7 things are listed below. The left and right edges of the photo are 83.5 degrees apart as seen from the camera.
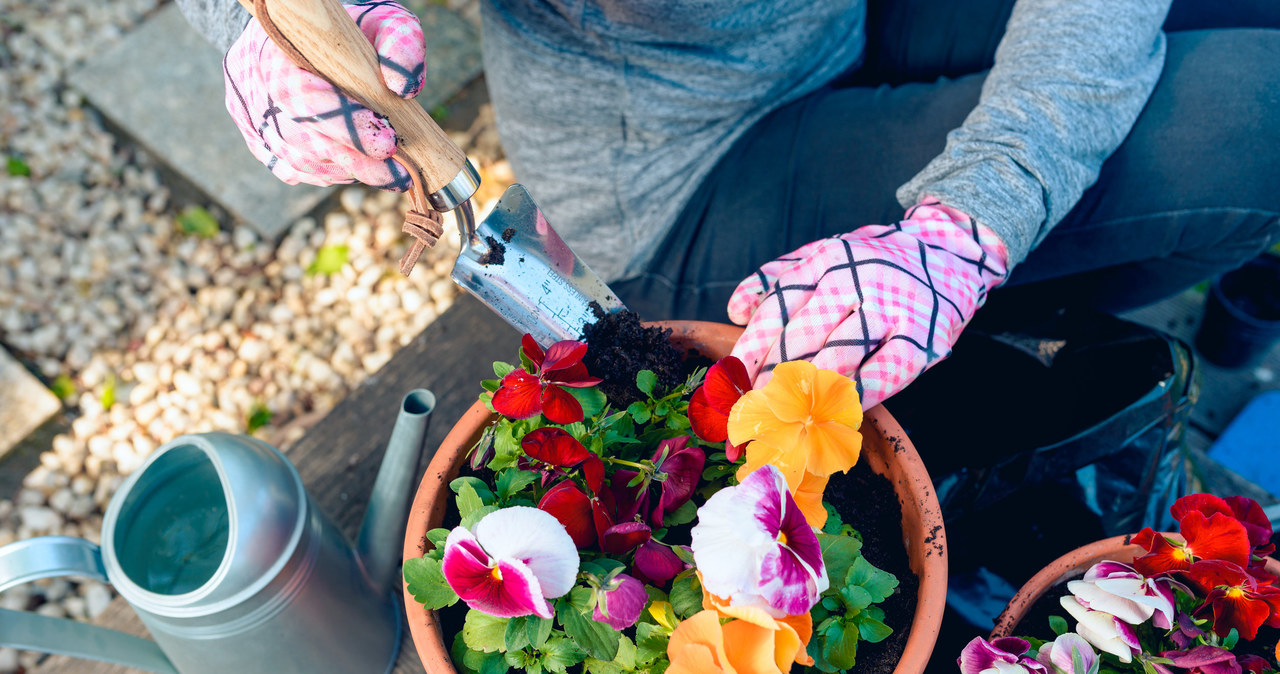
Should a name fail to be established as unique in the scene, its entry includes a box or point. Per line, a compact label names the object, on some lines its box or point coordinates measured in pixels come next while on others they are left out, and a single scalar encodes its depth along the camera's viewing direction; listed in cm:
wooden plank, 95
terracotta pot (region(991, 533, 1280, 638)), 60
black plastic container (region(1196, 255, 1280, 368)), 135
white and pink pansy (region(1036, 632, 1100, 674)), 51
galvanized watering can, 60
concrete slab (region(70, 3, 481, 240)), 177
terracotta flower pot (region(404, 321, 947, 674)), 57
